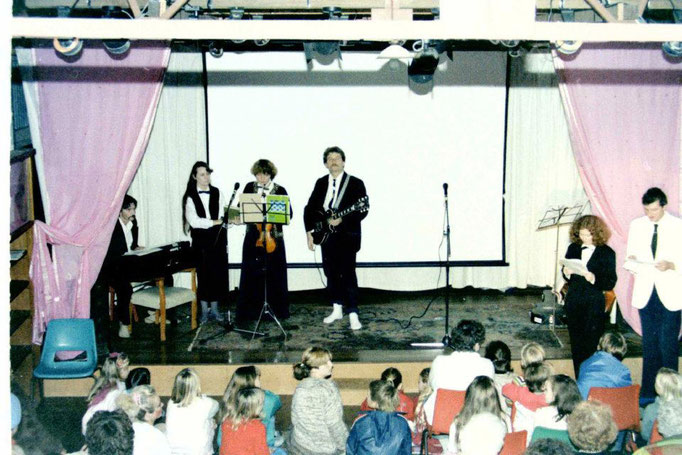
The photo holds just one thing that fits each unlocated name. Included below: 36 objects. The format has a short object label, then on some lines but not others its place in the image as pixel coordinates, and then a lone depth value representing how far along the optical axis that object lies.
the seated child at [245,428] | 4.20
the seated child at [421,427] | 4.79
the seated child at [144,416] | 4.02
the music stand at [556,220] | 7.50
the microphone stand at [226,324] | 7.26
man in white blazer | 5.73
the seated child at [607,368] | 4.86
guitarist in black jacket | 7.34
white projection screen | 8.49
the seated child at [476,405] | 4.05
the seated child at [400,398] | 4.84
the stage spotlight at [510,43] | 6.71
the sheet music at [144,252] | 7.07
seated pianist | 7.12
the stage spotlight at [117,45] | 5.93
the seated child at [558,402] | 4.16
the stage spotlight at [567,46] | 5.92
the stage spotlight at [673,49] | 6.11
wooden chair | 7.19
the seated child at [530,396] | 4.51
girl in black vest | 7.51
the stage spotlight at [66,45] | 5.57
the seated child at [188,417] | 4.50
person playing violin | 7.24
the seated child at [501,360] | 4.99
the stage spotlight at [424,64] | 6.76
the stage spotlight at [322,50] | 6.83
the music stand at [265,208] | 6.79
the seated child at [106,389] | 4.98
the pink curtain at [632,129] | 6.33
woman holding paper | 5.85
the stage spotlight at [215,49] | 7.63
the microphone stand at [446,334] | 6.98
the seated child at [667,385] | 4.27
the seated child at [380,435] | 4.14
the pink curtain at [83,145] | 6.18
